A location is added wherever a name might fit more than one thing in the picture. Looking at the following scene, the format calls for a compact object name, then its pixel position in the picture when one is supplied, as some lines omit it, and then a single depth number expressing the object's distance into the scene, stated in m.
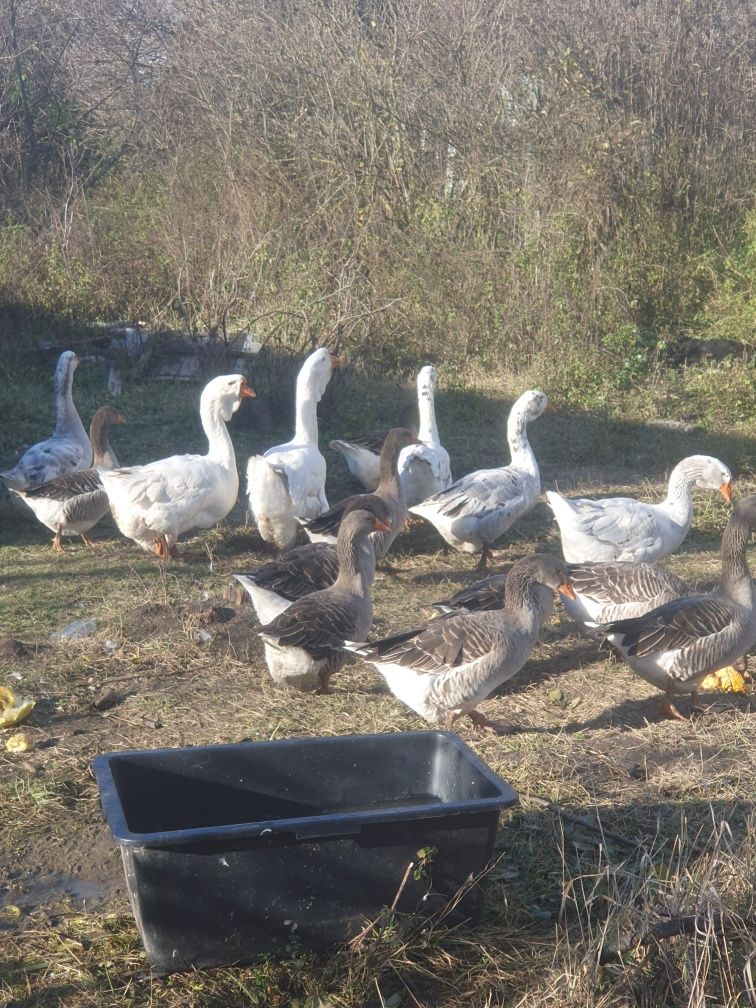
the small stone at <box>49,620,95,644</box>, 6.23
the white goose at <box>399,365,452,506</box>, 8.71
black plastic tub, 3.09
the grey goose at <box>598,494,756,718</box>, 5.29
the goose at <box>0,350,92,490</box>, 8.68
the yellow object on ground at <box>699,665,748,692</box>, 5.81
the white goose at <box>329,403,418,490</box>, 9.12
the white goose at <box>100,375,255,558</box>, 7.62
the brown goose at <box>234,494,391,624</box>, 5.98
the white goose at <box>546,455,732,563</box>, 7.17
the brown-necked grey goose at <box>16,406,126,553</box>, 8.03
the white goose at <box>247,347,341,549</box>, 7.64
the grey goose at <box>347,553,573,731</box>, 4.98
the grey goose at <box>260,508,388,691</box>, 5.32
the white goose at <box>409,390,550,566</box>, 7.73
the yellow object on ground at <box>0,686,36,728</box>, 4.99
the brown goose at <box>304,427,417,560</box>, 7.31
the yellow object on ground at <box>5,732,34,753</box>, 4.76
